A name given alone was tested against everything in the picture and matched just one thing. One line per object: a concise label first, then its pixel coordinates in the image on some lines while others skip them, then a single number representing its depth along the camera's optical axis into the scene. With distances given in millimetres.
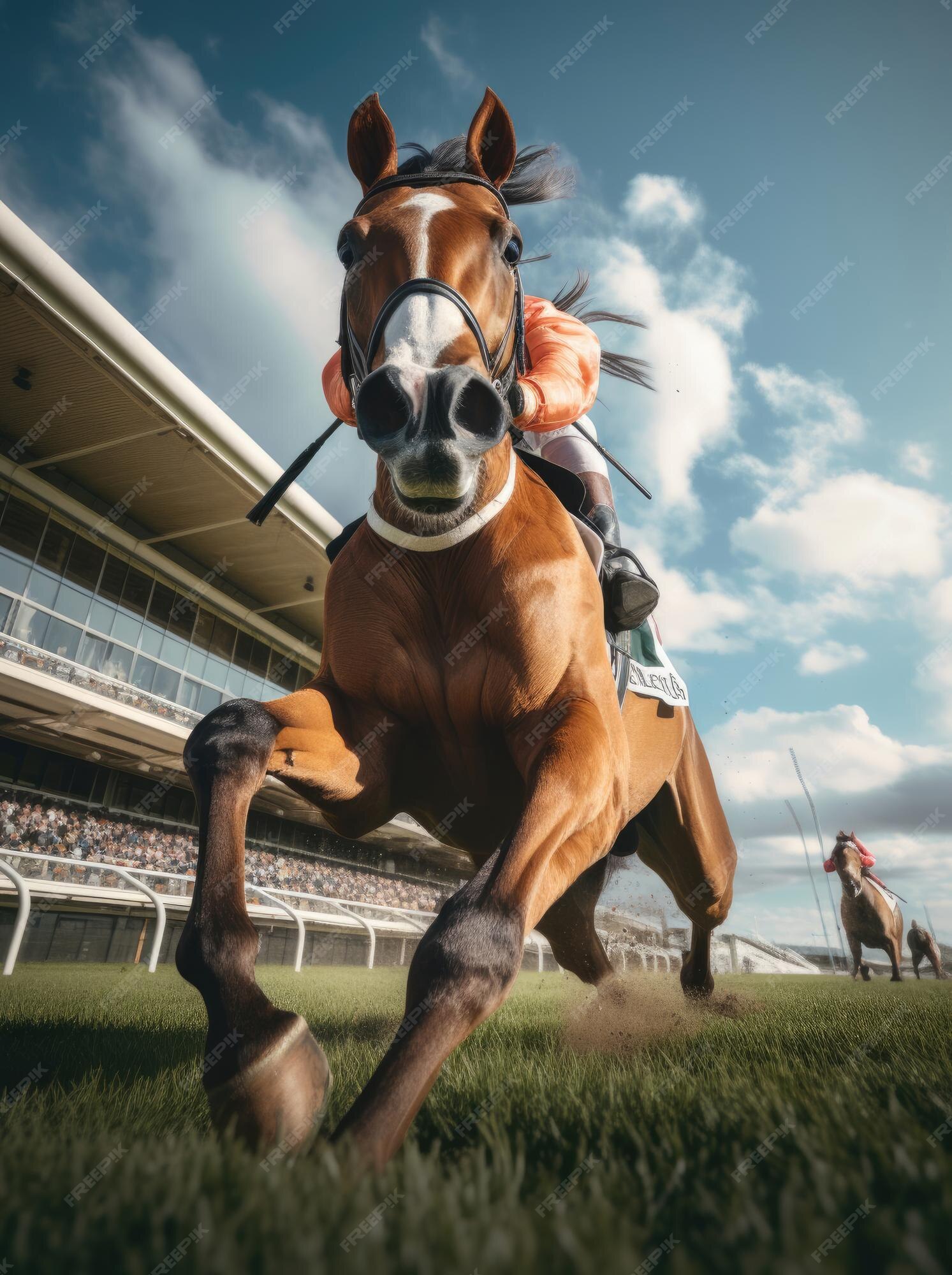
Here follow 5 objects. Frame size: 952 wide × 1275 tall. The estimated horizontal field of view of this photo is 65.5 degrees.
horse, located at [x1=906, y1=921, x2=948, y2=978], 16125
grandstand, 15023
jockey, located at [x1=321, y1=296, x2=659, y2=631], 2727
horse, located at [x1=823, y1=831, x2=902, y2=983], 14164
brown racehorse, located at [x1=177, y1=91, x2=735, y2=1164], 1535
